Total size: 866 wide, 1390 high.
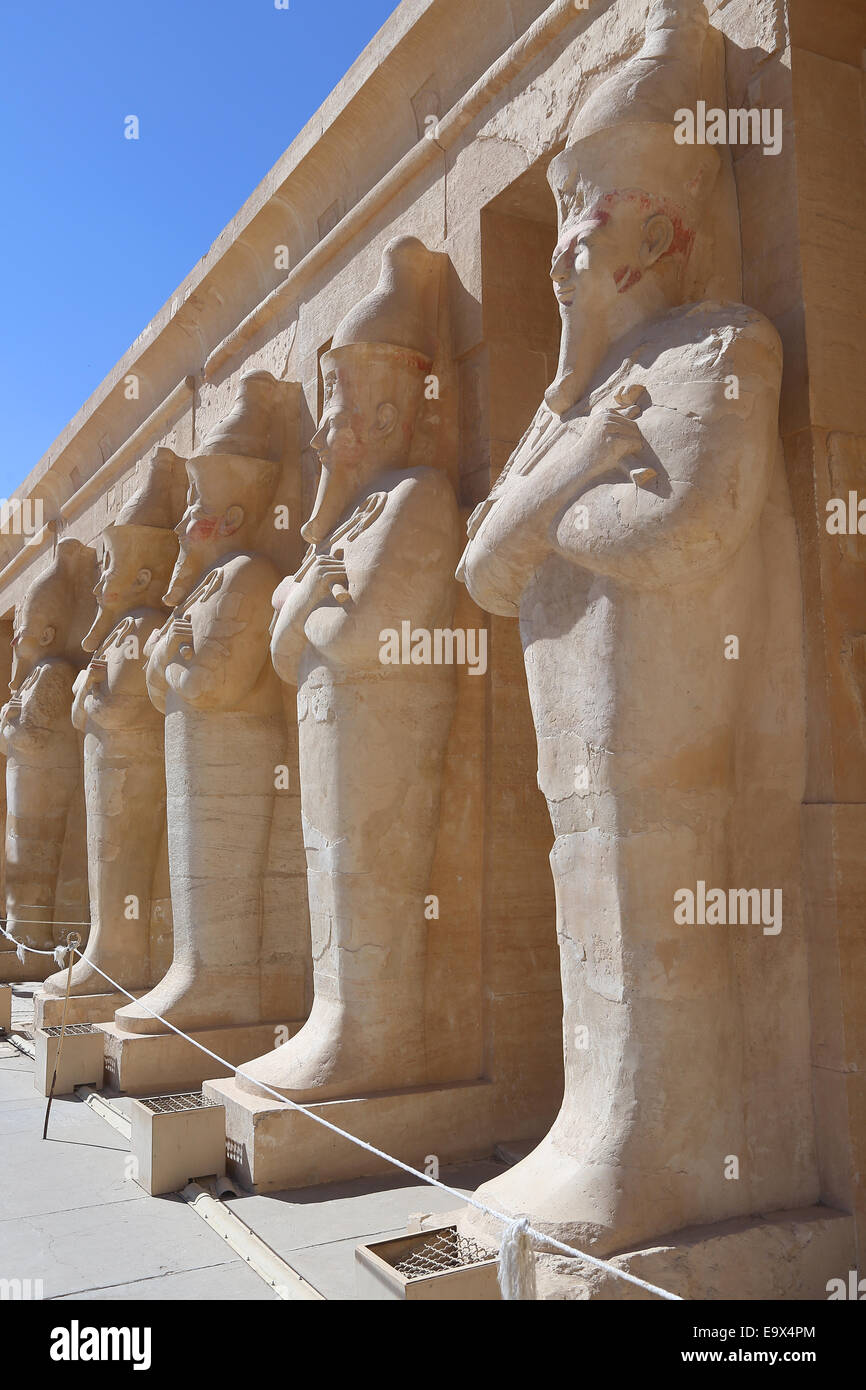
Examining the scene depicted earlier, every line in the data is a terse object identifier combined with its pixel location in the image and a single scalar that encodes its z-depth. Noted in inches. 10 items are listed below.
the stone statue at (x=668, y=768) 111.3
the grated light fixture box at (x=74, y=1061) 209.6
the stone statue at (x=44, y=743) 330.0
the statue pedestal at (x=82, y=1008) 248.4
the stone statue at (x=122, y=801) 257.4
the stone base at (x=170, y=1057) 207.0
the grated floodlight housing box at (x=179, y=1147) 155.6
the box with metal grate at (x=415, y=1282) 94.1
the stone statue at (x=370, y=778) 164.1
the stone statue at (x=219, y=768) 209.3
